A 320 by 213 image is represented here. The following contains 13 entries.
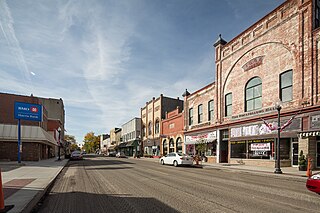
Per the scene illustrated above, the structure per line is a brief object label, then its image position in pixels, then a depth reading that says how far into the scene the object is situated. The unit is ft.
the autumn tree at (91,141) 450.30
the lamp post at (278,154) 56.24
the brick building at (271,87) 63.77
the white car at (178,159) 79.97
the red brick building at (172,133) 135.03
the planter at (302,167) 60.54
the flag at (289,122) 66.47
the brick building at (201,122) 104.14
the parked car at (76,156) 128.67
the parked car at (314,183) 28.02
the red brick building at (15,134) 94.99
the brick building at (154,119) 167.12
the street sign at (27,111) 88.99
